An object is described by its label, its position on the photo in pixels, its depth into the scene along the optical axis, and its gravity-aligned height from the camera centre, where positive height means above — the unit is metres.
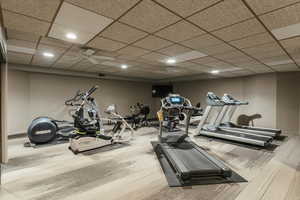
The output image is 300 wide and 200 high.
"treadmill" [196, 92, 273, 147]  4.20 -1.08
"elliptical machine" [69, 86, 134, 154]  3.85 -0.92
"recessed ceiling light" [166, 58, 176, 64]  4.21 +1.09
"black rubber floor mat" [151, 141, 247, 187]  2.36 -1.28
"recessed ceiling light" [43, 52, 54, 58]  3.75 +1.10
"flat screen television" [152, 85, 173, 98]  9.33 +0.48
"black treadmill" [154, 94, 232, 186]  2.48 -1.14
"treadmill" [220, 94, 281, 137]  4.96 -1.06
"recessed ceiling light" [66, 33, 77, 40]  2.56 +1.07
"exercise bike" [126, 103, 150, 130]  7.07 -0.95
